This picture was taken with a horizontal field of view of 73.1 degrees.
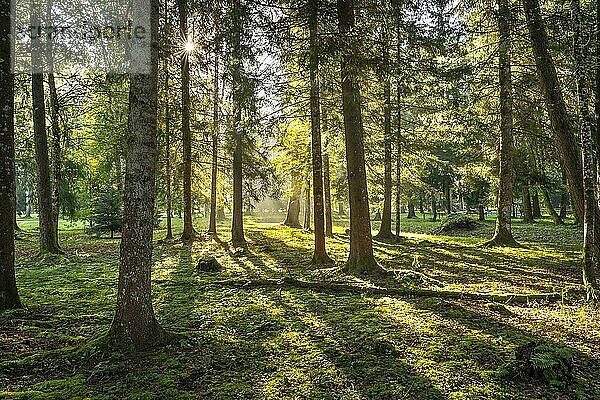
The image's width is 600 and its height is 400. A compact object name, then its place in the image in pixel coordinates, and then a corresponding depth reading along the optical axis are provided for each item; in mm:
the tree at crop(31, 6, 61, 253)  11875
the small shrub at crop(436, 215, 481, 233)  22188
